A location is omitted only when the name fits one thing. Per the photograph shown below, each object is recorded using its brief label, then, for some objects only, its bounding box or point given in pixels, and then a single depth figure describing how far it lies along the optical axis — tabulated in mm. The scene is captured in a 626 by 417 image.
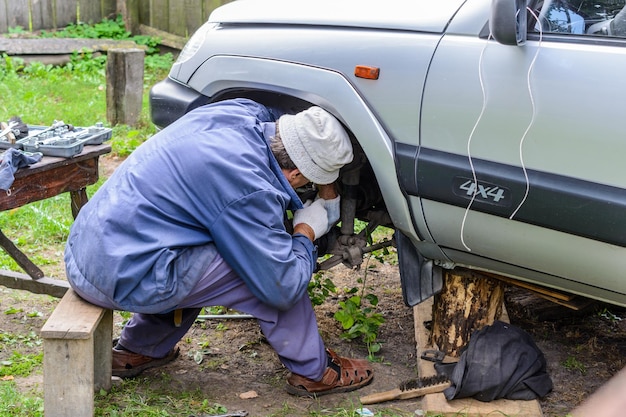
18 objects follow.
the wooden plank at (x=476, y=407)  3410
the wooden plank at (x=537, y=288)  3508
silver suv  2920
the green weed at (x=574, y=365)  3912
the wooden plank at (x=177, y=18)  10641
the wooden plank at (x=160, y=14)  10852
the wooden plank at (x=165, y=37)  10719
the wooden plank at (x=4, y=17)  10338
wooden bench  3074
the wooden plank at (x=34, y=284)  4230
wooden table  3705
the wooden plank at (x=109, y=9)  11367
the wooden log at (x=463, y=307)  3752
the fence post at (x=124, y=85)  7570
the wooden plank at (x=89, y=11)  11219
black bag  3453
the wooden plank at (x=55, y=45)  9867
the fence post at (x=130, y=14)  11110
